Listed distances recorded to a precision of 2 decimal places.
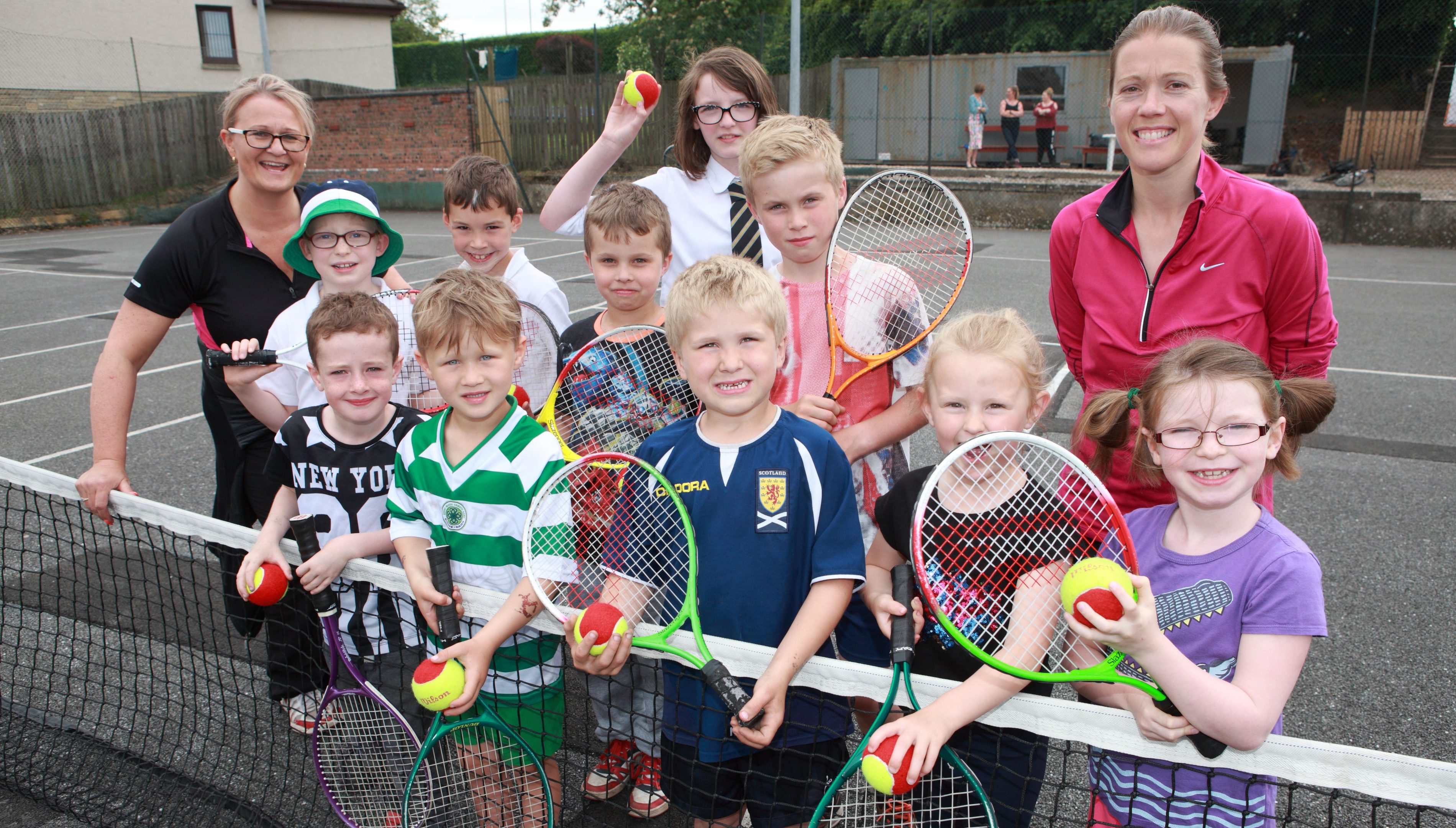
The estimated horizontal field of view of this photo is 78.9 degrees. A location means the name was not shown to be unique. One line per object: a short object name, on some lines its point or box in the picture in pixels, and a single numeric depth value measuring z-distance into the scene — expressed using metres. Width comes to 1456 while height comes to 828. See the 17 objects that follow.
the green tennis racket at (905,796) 1.82
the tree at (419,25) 57.50
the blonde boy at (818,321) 2.53
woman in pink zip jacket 2.34
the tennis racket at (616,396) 2.72
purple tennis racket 2.47
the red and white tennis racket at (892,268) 2.61
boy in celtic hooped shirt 2.45
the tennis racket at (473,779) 2.26
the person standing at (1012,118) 21.19
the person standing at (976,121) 21.31
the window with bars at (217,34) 30.20
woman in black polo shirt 3.13
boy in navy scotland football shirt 2.14
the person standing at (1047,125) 21.47
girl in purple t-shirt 1.75
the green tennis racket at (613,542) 2.15
